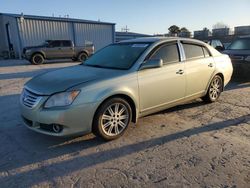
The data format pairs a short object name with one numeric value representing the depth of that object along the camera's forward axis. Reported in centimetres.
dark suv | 620
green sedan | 262
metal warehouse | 1565
